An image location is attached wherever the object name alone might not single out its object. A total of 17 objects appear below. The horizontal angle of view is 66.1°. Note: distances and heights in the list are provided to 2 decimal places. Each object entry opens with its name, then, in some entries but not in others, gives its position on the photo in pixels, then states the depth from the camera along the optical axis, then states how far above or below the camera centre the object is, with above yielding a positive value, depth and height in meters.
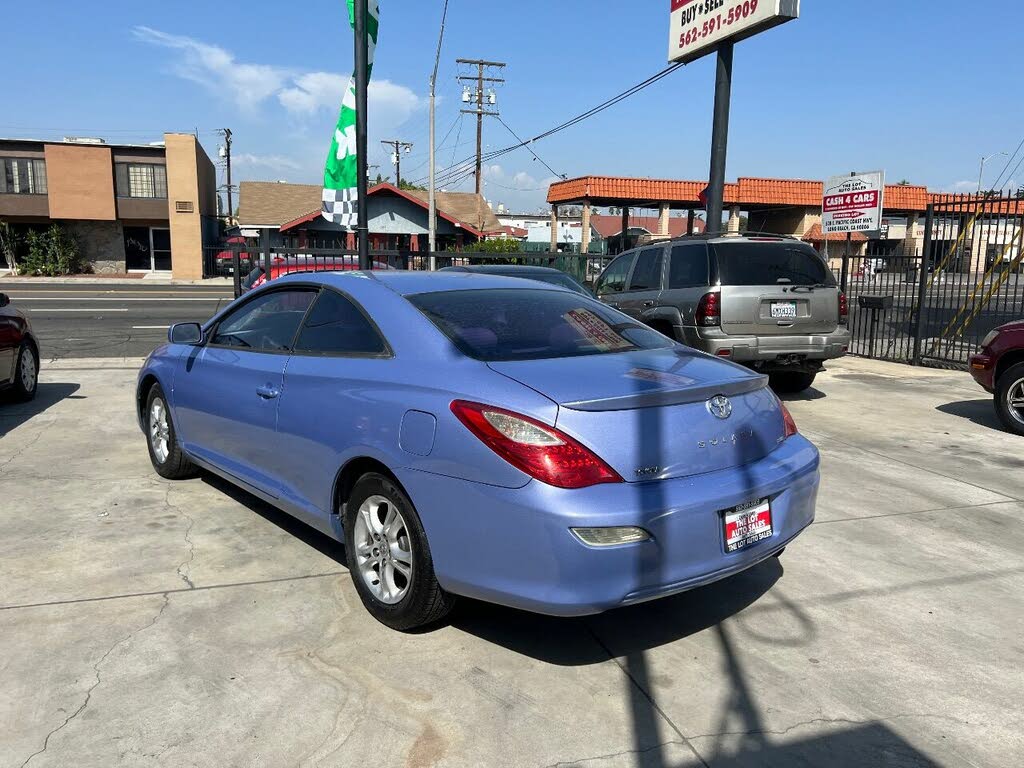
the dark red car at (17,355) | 7.91 -0.94
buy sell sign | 11.27 +3.79
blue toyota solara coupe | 2.86 -0.72
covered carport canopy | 34.56 +3.41
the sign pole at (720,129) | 12.22 +2.18
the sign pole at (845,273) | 12.84 -0.02
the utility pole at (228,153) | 68.80 +9.92
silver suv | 8.24 -0.36
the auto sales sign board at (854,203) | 14.55 +1.30
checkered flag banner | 9.30 +1.28
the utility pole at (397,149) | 67.31 +10.15
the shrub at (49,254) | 38.91 +0.56
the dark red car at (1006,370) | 7.51 -0.94
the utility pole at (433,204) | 28.19 +2.39
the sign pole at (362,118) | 8.52 +1.67
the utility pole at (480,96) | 48.00 +10.56
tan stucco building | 39.25 +3.56
